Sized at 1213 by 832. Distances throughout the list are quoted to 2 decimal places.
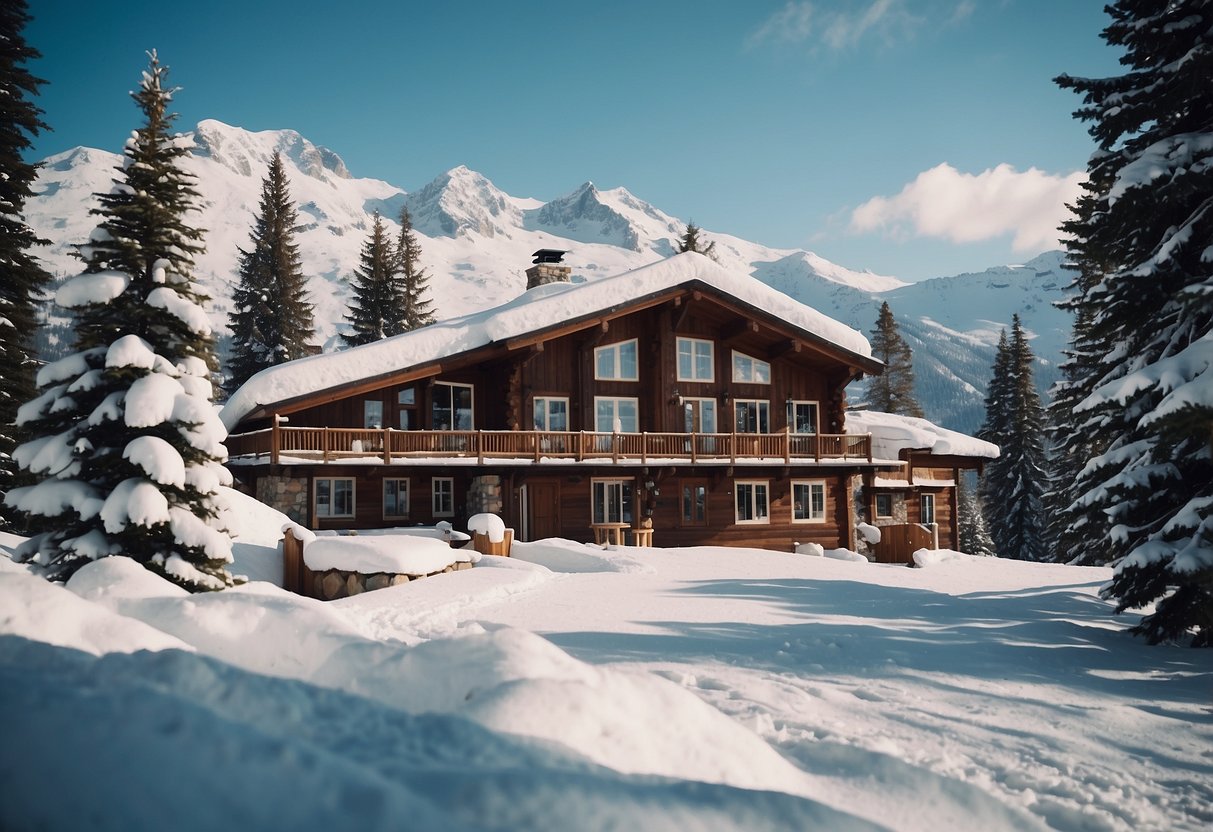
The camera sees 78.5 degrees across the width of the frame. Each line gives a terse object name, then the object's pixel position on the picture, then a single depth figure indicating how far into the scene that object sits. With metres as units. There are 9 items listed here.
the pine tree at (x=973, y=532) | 43.53
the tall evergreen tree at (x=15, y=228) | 17.58
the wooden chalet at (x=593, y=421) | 22.08
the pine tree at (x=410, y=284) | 41.41
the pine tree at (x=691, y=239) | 42.97
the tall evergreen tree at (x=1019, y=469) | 38.66
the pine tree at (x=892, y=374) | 47.16
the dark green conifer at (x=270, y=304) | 38.56
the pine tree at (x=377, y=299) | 40.56
